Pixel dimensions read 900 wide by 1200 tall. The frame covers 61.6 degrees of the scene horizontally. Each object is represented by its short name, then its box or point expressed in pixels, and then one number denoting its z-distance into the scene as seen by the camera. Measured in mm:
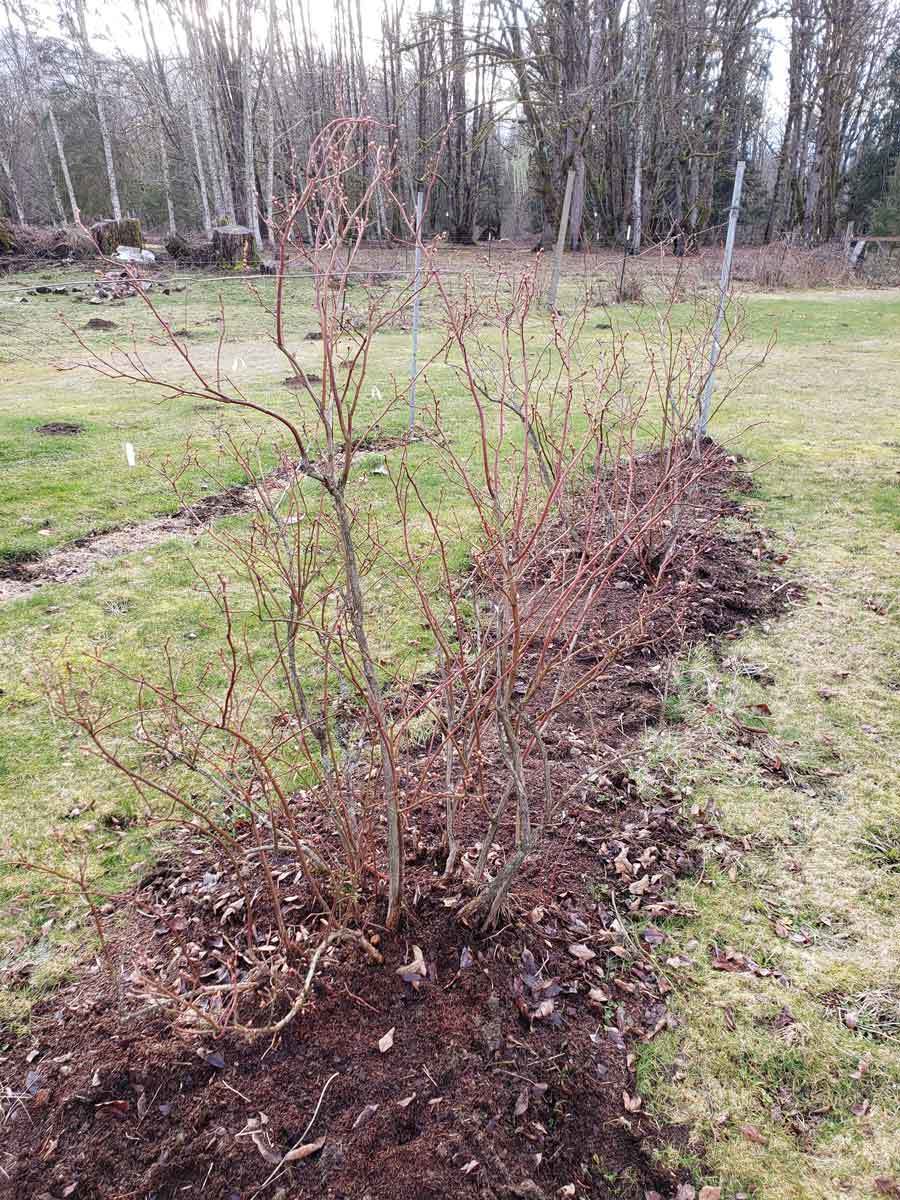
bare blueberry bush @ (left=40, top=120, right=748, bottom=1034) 1695
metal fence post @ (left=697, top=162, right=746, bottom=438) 5406
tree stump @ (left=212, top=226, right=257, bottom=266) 17781
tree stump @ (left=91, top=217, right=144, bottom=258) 17709
